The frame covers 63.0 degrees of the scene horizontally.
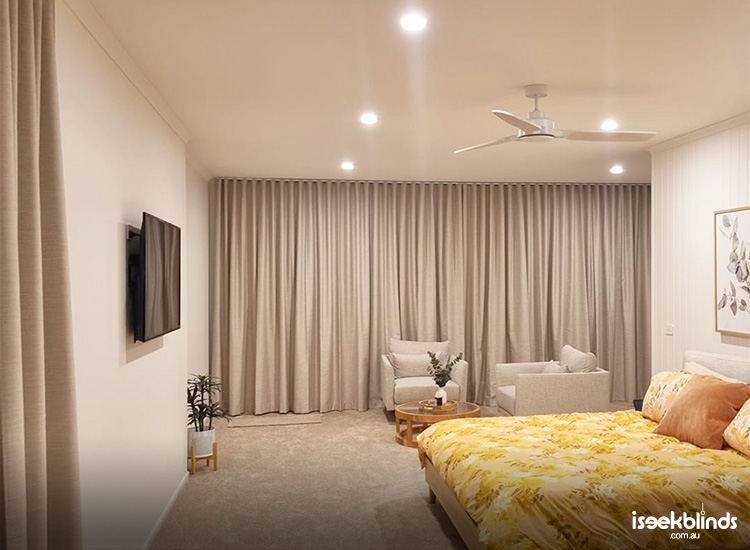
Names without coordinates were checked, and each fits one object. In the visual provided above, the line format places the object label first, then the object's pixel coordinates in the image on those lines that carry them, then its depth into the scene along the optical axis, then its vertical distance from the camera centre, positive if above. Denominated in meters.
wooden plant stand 4.80 -1.49
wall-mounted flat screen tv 3.18 -0.03
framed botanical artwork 4.20 -0.06
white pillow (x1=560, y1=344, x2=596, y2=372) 5.66 -0.92
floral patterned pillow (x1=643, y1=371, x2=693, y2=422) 4.18 -0.91
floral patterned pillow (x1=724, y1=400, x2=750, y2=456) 3.41 -0.97
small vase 5.48 -1.17
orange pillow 3.62 -0.91
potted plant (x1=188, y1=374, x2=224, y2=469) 4.88 -1.29
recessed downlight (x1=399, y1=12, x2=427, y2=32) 2.60 +1.07
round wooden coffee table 5.29 -1.30
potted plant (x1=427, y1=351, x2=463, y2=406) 5.50 -1.02
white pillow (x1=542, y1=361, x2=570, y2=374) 5.92 -1.02
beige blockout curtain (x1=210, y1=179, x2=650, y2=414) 7.00 -0.16
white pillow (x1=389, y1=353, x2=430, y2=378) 6.77 -1.09
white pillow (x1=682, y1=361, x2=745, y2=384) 4.06 -0.76
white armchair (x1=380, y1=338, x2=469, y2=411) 6.32 -1.21
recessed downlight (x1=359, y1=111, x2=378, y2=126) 4.18 +1.05
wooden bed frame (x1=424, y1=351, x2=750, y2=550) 3.19 -1.34
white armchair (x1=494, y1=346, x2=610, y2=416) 5.52 -1.16
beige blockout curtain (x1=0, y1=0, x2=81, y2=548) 1.61 -0.08
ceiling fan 3.49 +0.77
